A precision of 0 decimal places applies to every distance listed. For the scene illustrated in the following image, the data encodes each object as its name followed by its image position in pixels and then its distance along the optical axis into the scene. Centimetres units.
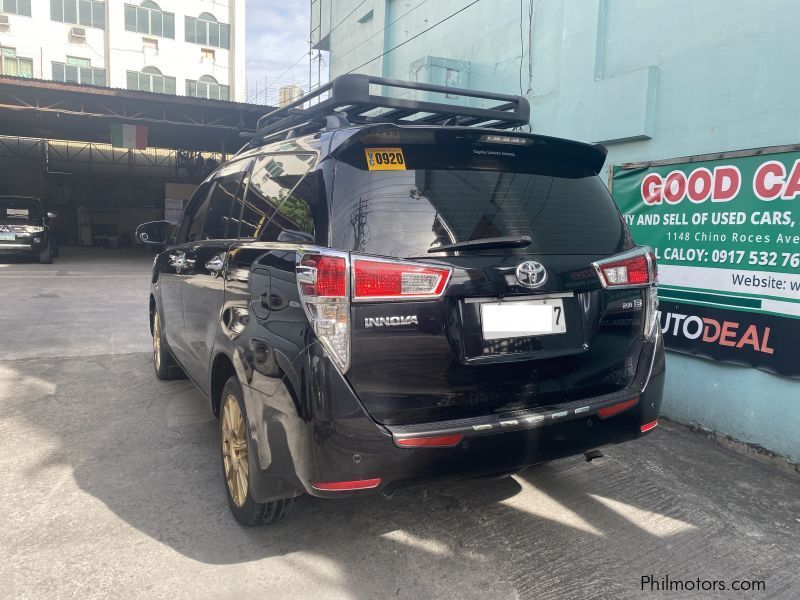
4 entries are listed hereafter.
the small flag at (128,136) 1906
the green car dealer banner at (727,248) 365
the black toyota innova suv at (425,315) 210
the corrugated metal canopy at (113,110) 1752
